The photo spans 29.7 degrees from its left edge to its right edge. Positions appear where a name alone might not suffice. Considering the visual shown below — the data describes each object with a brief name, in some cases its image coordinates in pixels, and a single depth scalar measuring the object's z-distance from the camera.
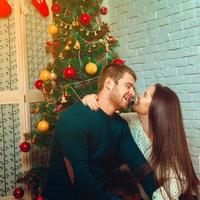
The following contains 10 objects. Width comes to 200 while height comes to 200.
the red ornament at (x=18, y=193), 3.44
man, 2.00
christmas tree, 3.22
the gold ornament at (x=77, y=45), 3.20
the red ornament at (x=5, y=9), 3.51
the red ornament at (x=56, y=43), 3.40
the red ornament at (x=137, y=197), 2.47
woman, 2.19
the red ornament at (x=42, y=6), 3.64
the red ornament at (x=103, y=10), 3.38
